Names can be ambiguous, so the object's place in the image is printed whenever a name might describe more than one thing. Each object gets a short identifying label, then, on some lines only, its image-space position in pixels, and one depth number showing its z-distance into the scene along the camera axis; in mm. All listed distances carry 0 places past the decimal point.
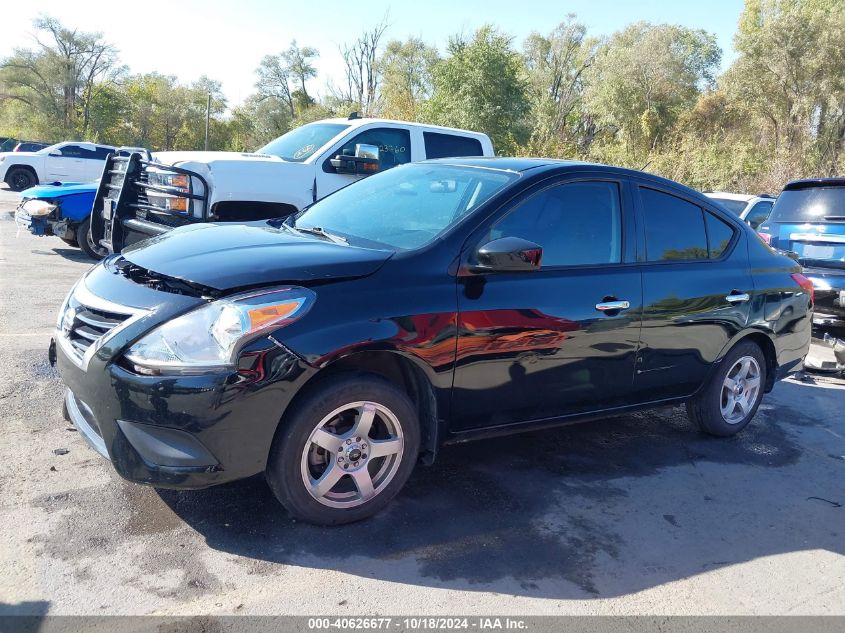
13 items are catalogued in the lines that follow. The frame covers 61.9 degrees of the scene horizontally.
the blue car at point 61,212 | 9516
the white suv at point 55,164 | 21531
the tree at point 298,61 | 60438
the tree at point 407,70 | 49062
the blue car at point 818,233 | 7719
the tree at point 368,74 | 52156
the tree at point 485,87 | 29472
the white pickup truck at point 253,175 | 6535
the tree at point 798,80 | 24906
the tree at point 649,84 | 36344
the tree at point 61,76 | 50094
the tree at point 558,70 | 48488
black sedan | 2846
